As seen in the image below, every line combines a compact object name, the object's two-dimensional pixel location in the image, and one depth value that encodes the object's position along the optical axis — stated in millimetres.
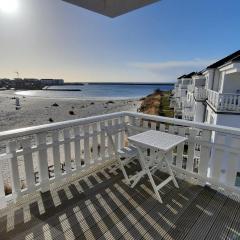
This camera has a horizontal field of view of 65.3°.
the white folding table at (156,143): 2430
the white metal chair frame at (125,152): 2765
